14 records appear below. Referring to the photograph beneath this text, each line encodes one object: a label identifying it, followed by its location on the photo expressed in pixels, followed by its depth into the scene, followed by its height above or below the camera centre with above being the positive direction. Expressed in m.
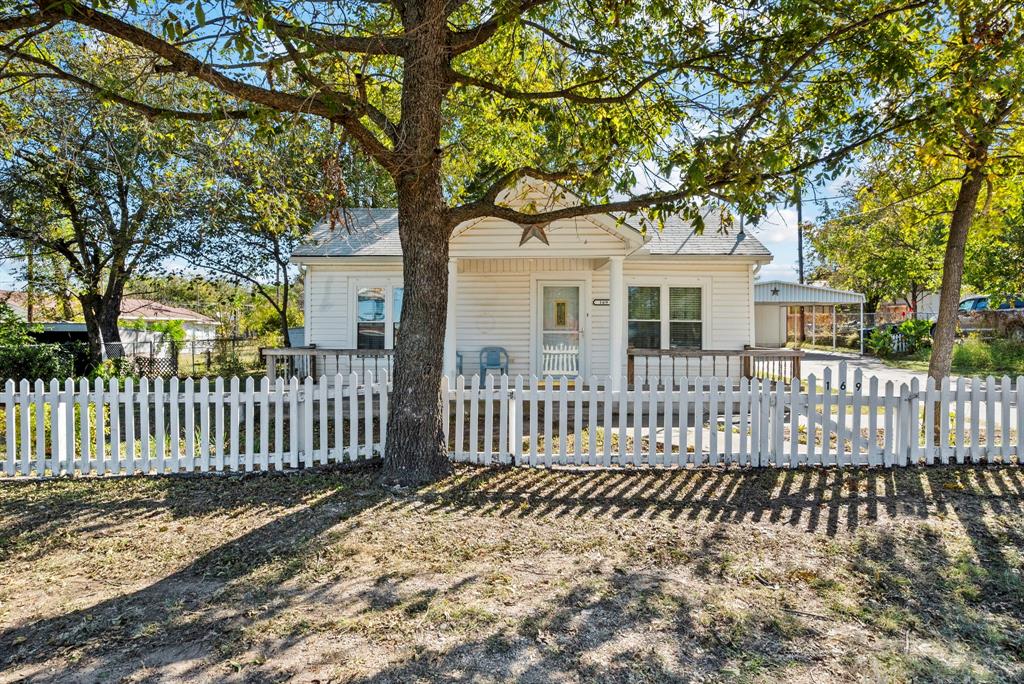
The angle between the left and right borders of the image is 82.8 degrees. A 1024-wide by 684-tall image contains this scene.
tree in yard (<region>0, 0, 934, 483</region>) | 4.98 +2.58
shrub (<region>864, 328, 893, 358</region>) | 24.48 +0.15
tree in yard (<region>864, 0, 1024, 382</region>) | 5.21 +2.38
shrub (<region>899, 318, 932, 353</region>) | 23.41 +0.51
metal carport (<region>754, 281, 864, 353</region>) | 24.03 +2.16
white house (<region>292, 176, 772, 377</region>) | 12.22 +0.97
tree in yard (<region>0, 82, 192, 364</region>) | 13.77 +3.21
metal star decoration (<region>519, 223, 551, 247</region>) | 8.41 +1.68
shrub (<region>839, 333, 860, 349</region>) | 29.62 +0.24
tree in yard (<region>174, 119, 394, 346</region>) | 7.37 +2.86
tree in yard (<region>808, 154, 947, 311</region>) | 7.66 +1.99
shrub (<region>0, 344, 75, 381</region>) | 11.49 -0.40
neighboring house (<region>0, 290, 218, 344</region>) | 20.09 +1.37
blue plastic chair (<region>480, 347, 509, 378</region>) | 12.41 -0.30
